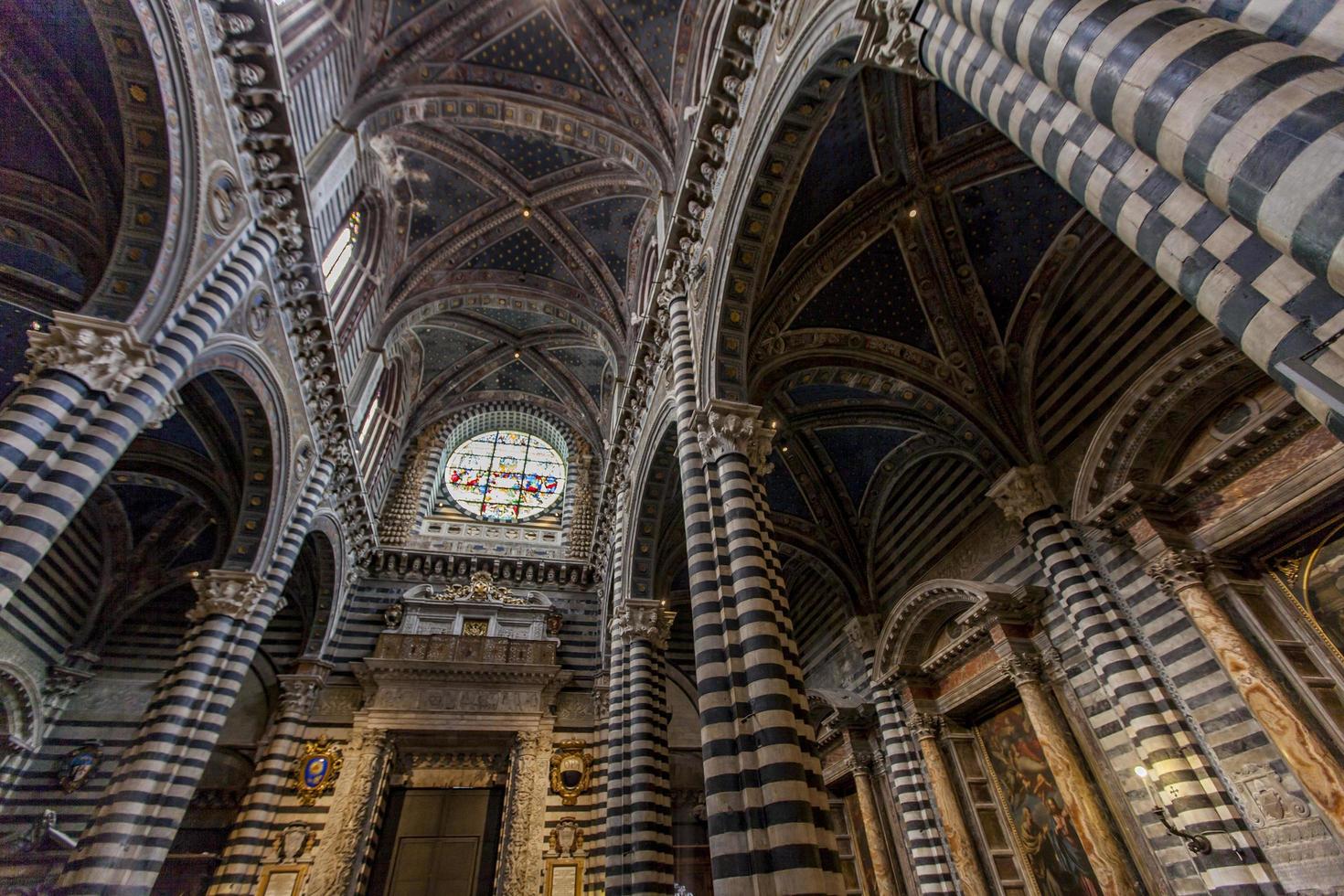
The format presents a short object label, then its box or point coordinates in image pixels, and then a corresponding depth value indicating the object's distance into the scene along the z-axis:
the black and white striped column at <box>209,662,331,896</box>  10.81
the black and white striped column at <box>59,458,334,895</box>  7.71
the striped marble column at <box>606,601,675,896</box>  8.77
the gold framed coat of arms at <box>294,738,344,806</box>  12.05
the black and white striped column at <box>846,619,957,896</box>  9.79
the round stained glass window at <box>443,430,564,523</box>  17.92
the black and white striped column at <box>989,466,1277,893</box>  6.15
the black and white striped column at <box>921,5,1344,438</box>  2.32
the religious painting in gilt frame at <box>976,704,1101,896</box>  8.27
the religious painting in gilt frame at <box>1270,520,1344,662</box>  6.36
